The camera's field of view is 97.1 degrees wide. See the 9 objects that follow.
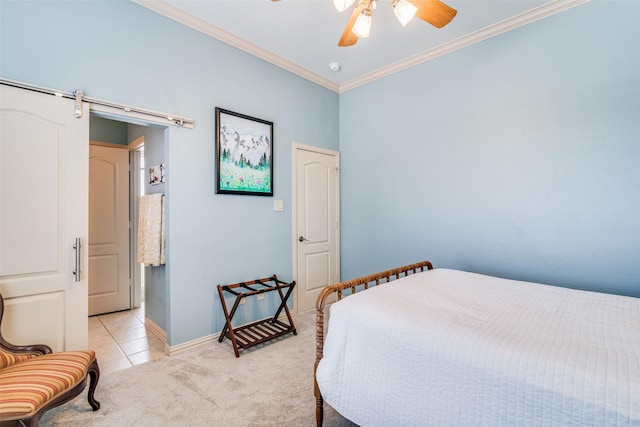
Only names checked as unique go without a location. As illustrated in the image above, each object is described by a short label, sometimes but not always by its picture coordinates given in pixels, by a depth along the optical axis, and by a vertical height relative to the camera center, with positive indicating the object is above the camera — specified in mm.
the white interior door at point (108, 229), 3461 -148
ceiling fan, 1604 +1211
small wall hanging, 2821 +446
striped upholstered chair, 1276 -824
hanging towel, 2590 -154
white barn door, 1732 +5
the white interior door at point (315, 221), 3471 -59
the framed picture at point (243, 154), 2734 +640
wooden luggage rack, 2531 -1104
